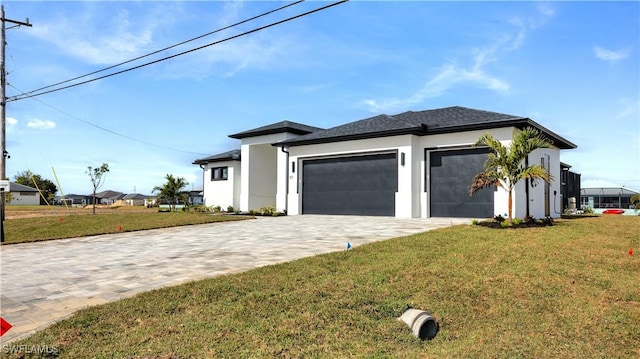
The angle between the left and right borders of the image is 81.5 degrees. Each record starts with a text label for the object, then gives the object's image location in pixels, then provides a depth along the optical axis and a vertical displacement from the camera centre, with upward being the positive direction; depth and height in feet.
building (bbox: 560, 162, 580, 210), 80.52 +1.44
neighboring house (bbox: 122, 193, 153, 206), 227.20 -5.04
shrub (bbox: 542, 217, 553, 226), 43.57 -3.49
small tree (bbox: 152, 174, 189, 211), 99.91 +0.31
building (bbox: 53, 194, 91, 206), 320.62 -6.56
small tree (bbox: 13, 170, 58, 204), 243.60 +6.48
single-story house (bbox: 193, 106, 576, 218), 55.16 +4.49
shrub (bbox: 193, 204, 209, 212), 92.12 -4.40
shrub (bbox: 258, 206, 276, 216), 72.61 -3.85
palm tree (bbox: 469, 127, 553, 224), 41.78 +3.71
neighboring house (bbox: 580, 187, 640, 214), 130.62 -1.45
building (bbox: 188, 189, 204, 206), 189.63 -3.82
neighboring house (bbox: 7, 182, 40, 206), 203.82 -3.19
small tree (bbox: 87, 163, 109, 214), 92.03 +4.90
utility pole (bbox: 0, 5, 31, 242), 52.80 +14.28
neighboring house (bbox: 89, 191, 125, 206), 313.89 -4.53
